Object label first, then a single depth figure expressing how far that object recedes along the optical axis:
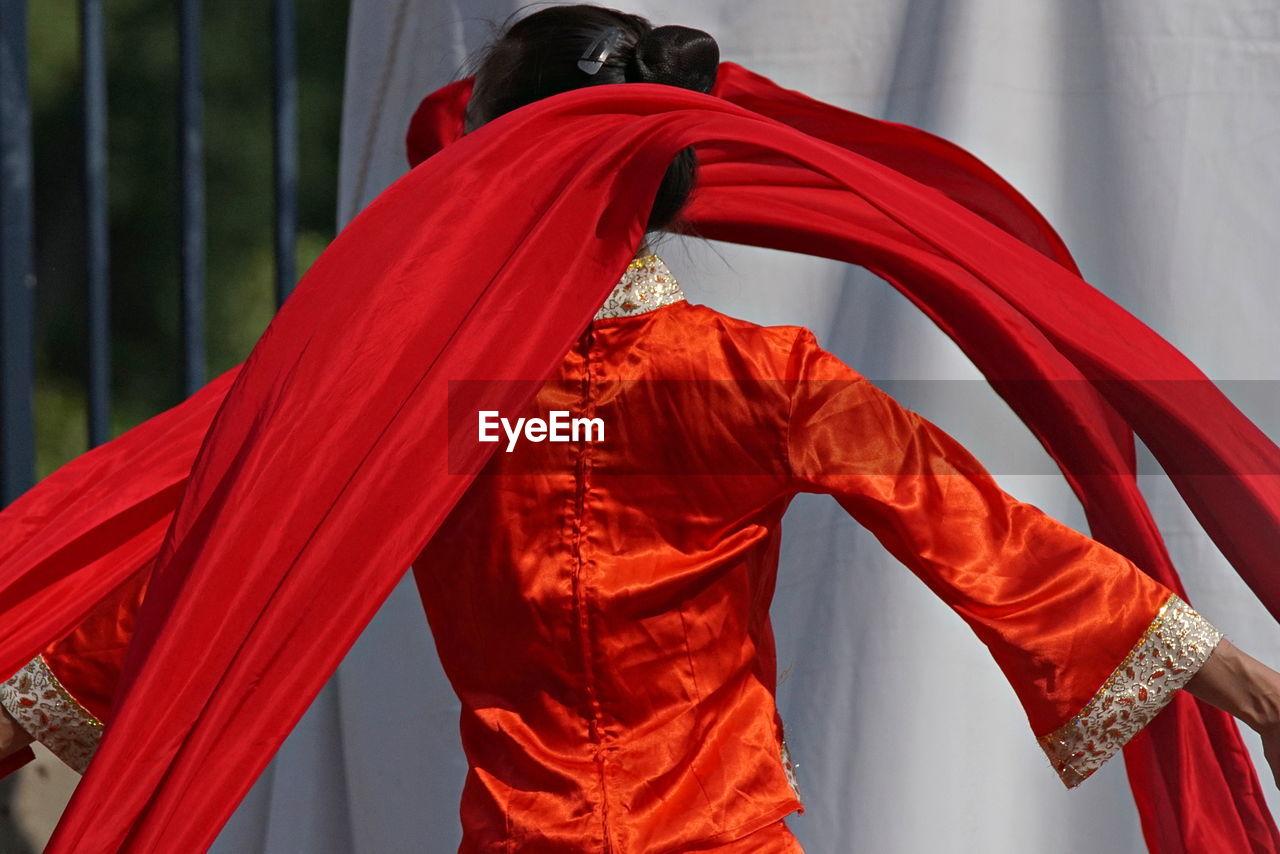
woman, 7.97
